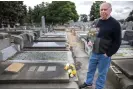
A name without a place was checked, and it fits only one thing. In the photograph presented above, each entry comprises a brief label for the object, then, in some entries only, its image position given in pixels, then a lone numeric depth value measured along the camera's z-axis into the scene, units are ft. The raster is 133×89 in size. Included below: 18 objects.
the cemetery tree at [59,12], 69.71
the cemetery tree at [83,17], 114.56
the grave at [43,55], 10.87
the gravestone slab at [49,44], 15.78
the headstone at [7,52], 10.36
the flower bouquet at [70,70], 7.52
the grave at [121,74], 6.84
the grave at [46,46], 14.01
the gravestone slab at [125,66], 7.25
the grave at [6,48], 10.68
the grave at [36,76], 6.74
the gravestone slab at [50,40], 18.90
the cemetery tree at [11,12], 36.12
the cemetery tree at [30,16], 73.94
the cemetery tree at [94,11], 91.75
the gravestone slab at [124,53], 12.38
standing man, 5.84
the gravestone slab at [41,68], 7.95
